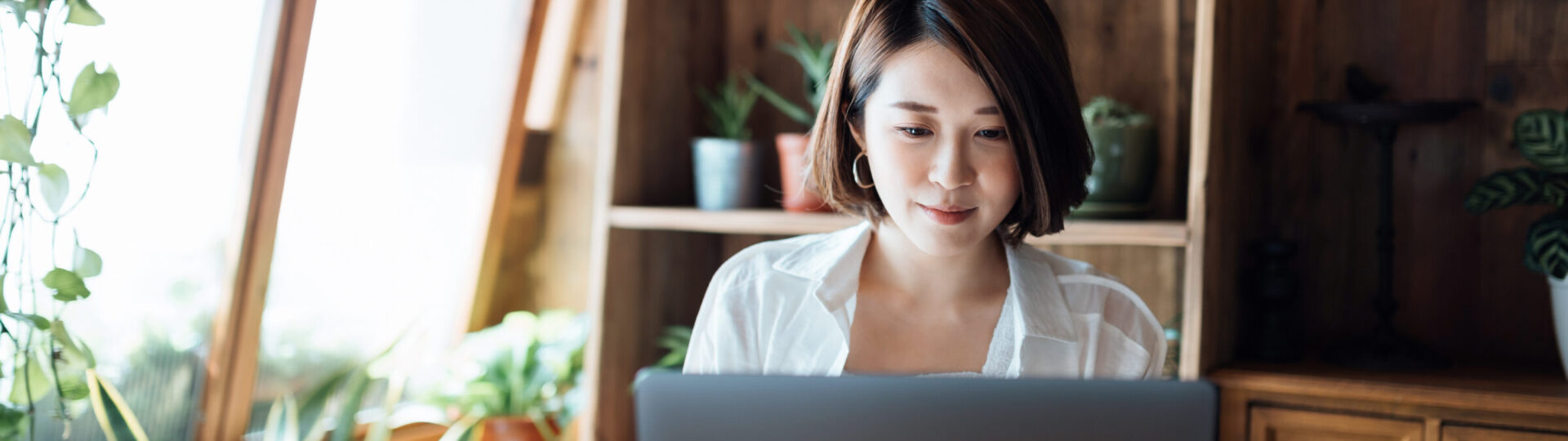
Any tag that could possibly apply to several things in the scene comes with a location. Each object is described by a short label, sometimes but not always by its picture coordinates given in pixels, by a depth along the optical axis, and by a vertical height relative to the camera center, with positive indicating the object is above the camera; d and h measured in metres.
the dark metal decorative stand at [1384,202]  1.64 +0.22
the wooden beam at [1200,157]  1.54 +0.24
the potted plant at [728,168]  1.99 +0.20
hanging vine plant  1.15 -0.05
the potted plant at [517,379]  2.24 -0.29
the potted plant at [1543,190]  1.51 +0.24
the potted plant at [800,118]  1.90 +0.32
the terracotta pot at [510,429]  2.26 -0.40
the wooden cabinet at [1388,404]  1.45 -0.10
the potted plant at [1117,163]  1.69 +0.24
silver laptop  0.64 -0.08
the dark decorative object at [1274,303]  1.71 +0.04
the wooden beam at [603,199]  1.96 +0.11
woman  1.01 +0.06
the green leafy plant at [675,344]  1.98 -0.16
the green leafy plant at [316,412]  1.97 -0.36
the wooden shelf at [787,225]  1.58 +0.10
